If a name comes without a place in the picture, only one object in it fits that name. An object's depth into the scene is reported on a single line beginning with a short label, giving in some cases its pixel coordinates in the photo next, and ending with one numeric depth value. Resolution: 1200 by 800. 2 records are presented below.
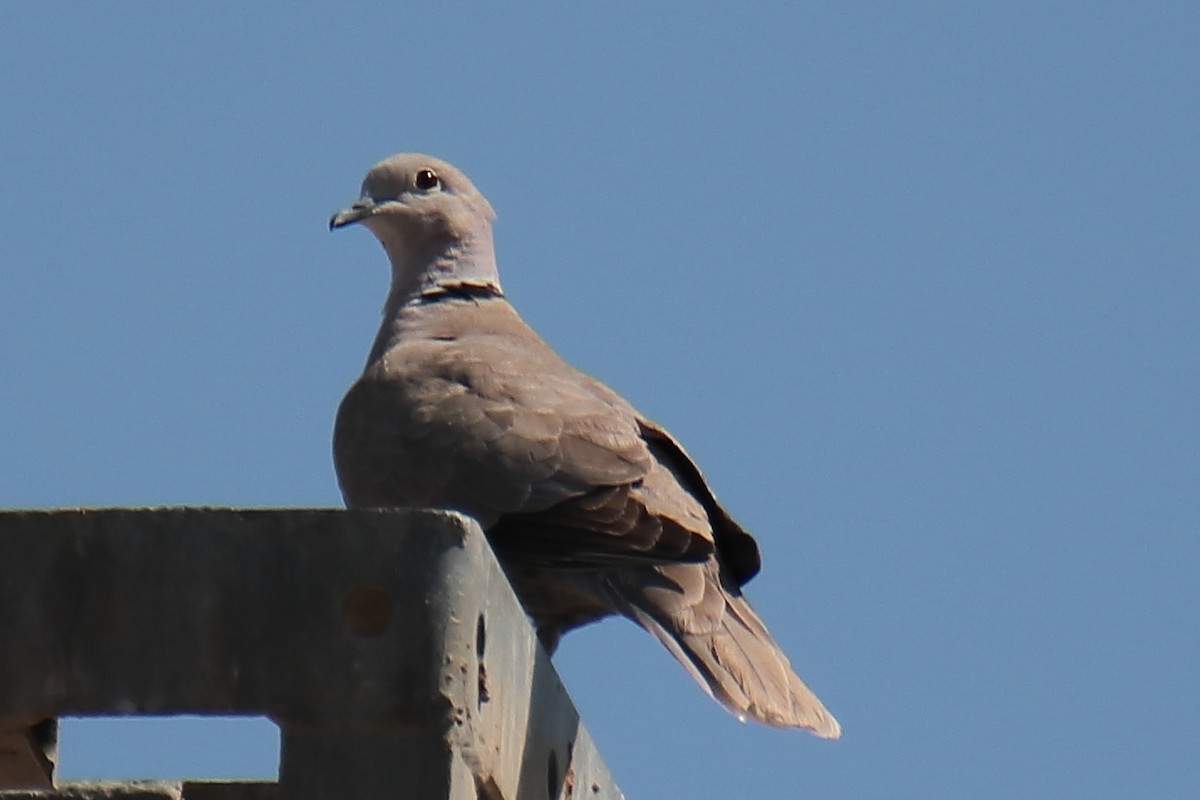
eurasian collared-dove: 11.30
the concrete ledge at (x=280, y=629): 6.49
